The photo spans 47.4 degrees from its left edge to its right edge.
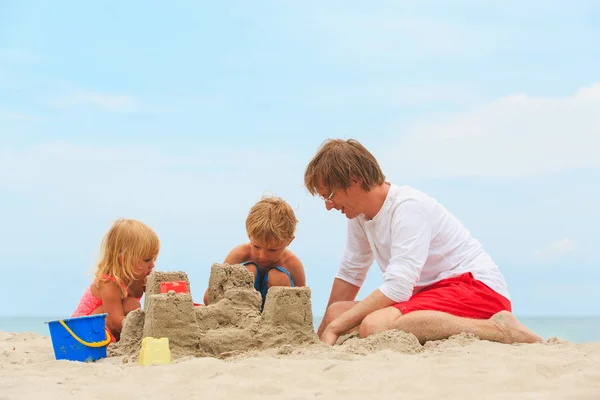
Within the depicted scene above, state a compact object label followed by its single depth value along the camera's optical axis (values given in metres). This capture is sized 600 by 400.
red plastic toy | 4.29
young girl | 4.96
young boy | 5.01
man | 4.35
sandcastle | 4.08
